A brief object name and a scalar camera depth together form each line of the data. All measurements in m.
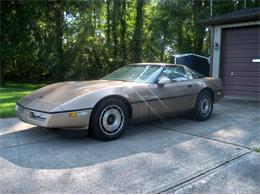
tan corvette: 4.20
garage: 8.99
